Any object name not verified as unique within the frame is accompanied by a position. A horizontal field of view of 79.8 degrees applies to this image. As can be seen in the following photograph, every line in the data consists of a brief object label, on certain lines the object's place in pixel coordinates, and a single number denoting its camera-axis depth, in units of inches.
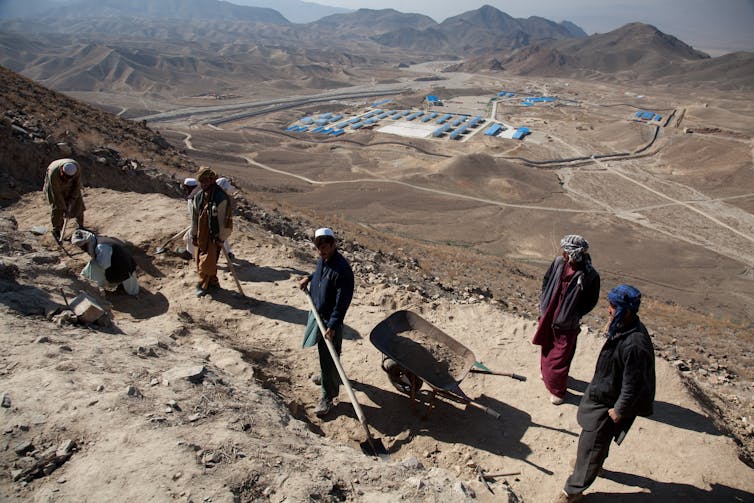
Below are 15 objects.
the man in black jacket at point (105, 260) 199.6
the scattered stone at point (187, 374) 133.7
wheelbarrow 159.4
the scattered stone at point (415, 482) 108.2
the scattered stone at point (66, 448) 97.9
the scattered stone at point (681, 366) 256.2
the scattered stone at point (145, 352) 146.8
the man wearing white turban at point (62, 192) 235.9
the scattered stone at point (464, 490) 110.9
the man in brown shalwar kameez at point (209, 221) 209.9
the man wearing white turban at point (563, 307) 163.9
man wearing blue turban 117.3
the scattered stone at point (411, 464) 120.7
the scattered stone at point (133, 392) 119.3
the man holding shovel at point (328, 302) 147.6
